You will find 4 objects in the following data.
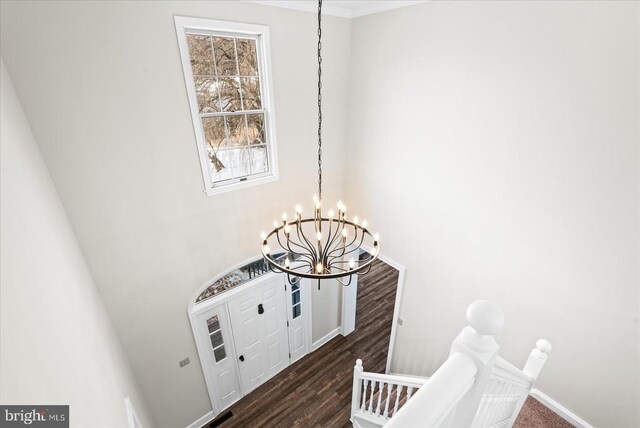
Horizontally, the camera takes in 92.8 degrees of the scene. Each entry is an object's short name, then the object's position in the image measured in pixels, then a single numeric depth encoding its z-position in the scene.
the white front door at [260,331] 4.55
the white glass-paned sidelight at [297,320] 5.17
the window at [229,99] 3.08
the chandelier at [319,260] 2.03
